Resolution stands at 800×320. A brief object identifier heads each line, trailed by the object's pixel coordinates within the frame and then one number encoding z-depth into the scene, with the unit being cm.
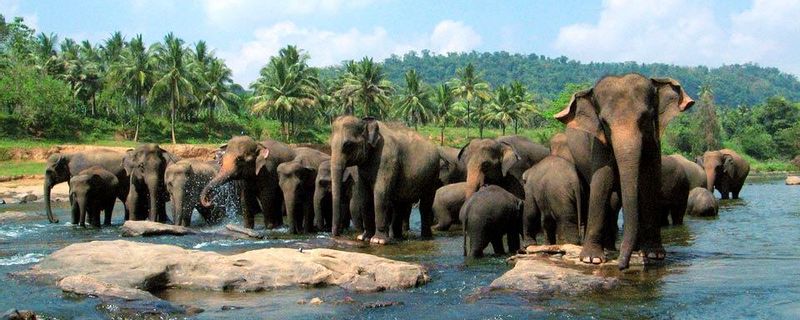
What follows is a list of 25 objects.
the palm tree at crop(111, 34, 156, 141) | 8238
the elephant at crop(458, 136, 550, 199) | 1669
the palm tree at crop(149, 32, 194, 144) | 8112
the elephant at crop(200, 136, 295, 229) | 2075
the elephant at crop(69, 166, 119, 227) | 2317
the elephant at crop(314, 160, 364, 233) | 1862
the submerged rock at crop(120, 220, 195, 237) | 1962
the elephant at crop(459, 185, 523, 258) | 1401
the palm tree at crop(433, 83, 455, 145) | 10606
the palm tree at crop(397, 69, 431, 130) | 10381
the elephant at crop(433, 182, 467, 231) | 2056
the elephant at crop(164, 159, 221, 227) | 2202
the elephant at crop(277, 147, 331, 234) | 2025
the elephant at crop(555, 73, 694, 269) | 1122
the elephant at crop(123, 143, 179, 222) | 2278
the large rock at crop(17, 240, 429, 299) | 1132
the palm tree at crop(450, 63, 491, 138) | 10894
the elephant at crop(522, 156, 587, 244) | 1409
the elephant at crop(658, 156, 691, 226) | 1967
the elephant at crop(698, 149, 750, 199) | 3553
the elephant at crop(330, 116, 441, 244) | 1730
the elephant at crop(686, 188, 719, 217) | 2381
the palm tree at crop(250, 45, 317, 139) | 8750
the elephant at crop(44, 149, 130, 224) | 2644
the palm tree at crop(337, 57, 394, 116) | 9481
